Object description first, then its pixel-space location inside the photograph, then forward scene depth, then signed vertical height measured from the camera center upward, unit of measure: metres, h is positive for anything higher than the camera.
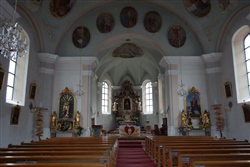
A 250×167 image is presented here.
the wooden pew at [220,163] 2.67 -0.50
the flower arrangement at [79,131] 12.05 -0.40
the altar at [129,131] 13.44 -0.45
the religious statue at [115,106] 21.92 +1.79
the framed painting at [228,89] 11.25 +1.87
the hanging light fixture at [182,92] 11.33 +1.71
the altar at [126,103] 22.14 +2.20
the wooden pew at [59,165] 2.60 -0.50
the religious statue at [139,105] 21.83 +1.90
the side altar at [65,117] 12.34 +0.40
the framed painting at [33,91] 11.14 +1.74
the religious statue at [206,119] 12.15 +0.25
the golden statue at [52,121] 12.06 +0.17
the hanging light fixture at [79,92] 11.54 +1.74
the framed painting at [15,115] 9.01 +0.39
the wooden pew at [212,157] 3.39 -0.52
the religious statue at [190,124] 12.32 -0.01
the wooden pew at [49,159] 3.21 -0.53
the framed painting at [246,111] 9.44 +0.57
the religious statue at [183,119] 12.31 +0.28
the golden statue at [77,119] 12.32 +0.29
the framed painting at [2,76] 7.81 +1.77
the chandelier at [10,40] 4.64 +1.84
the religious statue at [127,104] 22.62 +2.11
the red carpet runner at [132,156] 6.47 -1.21
